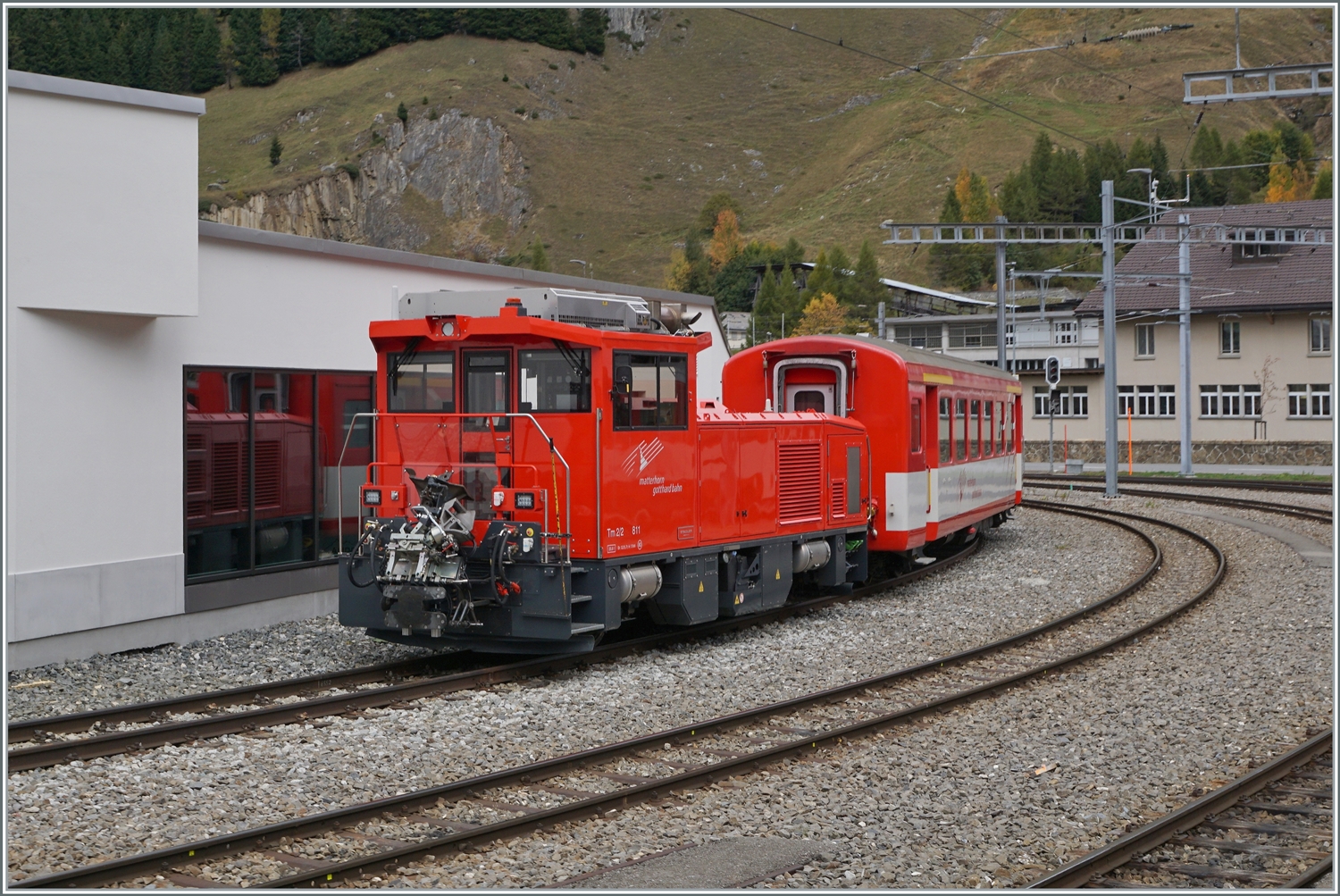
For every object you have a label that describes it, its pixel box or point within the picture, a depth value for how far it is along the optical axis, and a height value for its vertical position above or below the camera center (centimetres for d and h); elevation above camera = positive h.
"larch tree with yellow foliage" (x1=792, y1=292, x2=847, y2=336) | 9100 +1044
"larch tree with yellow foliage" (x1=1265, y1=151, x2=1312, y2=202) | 12442 +2761
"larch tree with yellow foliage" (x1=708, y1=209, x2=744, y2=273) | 15735 +2876
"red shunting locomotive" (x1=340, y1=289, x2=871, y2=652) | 1127 -16
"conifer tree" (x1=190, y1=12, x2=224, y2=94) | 15962 +5453
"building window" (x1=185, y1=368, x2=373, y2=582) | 1386 +0
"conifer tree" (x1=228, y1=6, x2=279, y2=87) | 17862 +6001
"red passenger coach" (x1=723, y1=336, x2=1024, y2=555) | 1748 +81
